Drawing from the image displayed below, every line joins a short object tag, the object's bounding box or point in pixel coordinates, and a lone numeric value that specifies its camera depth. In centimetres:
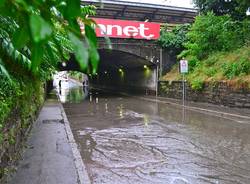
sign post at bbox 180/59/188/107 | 2272
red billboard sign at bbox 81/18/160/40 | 2912
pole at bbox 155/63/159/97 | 3172
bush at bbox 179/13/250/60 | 2352
